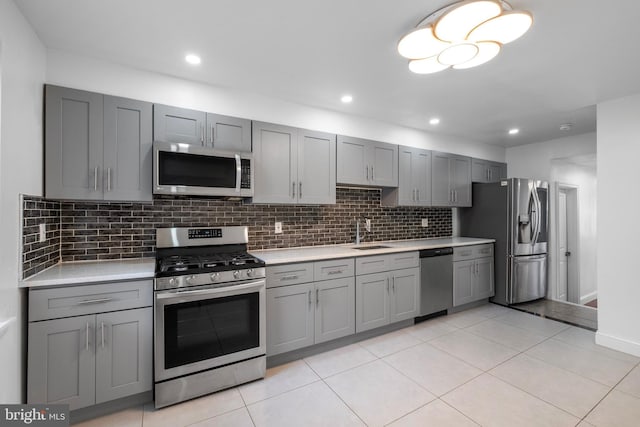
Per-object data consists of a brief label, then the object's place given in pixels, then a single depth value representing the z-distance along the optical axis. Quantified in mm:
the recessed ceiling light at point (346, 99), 2863
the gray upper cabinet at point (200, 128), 2299
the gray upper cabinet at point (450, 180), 3979
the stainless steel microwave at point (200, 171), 2205
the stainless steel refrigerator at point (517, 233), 3967
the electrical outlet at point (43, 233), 1940
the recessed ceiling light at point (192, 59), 2135
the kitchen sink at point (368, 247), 3280
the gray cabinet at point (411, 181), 3650
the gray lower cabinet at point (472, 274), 3717
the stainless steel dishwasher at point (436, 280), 3410
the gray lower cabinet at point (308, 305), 2453
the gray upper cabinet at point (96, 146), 1978
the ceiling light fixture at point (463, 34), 1489
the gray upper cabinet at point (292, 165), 2709
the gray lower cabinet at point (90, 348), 1700
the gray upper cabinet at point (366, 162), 3197
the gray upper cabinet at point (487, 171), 4434
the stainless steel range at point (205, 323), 1952
